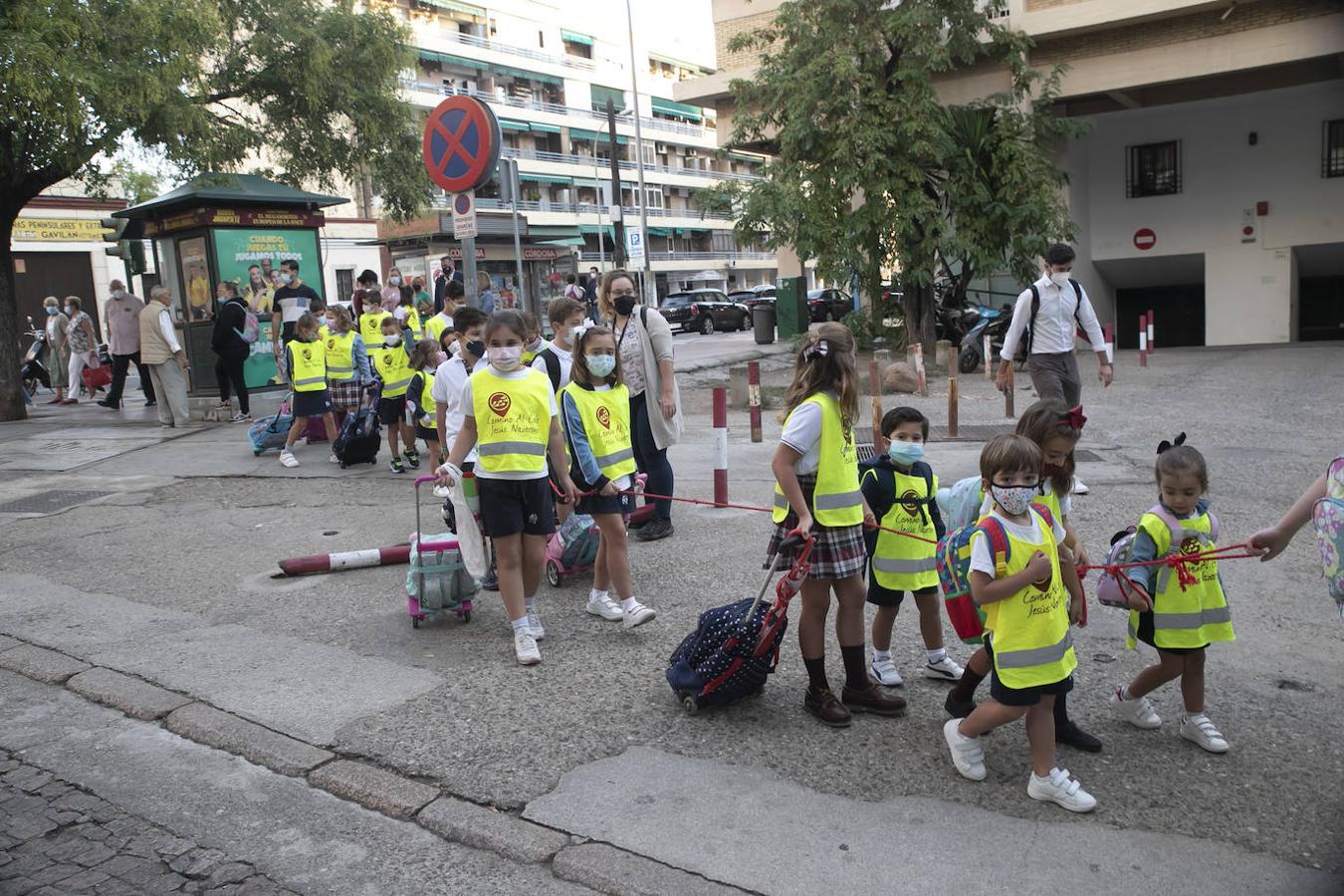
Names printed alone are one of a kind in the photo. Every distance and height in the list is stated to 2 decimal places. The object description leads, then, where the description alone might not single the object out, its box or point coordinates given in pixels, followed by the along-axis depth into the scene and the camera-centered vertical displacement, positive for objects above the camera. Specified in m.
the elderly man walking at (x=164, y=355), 13.34 +0.01
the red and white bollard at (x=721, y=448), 7.84 -0.97
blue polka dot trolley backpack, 4.30 -1.40
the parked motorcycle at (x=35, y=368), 20.34 -0.06
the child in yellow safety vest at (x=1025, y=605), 3.48 -1.05
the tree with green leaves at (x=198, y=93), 12.19 +3.64
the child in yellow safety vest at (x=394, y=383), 10.39 -0.43
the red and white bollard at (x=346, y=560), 6.93 -1.45
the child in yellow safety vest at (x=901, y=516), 4.39 -0.89
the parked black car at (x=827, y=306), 32.34 +0.19
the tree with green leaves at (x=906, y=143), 18.23 +2.93
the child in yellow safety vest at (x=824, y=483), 4.13 -0.68
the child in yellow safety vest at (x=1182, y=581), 3.78 -1.07
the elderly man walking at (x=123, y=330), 16.41 +0.47
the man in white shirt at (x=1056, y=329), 8.16 -0.25
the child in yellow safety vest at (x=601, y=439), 5.55 -0.62
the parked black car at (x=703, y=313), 38.47 +0.29
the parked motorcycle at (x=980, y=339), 18.06 -0.66
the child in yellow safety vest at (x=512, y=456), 5.13 -0.61
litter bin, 27.88 -0.19
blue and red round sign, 7.27 +1.37
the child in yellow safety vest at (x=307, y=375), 10.86 -0.30
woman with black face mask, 7.25 -0.39
